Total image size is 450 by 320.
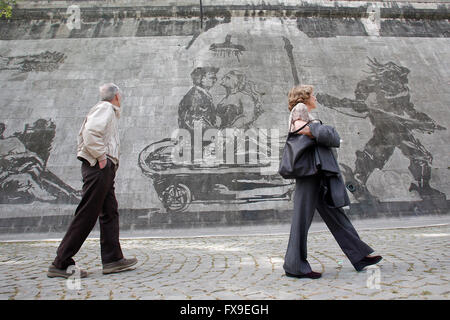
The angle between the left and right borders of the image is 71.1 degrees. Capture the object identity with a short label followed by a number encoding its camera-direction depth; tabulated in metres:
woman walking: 2.90
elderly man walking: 3.05
